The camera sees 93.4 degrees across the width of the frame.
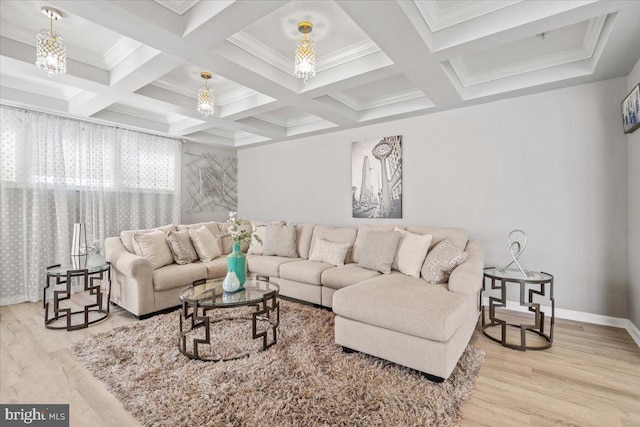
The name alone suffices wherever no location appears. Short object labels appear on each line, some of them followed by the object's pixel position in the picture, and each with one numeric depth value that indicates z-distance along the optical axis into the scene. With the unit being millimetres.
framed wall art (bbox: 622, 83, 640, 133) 2432
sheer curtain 3742
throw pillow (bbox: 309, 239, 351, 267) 3799
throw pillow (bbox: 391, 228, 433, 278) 3113
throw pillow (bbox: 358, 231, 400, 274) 3312
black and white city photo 4215
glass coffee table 2385
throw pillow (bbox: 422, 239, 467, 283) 2811
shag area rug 1716
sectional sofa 2109
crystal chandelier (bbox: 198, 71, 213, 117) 3031
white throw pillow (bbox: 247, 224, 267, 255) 4533
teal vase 2854
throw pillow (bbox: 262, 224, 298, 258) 4298
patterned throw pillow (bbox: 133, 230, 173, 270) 3523
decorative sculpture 3371
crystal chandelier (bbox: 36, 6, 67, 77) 2076
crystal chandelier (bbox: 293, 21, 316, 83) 2213
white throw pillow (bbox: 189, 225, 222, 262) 4000
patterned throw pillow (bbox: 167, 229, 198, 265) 3762
